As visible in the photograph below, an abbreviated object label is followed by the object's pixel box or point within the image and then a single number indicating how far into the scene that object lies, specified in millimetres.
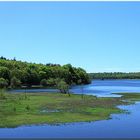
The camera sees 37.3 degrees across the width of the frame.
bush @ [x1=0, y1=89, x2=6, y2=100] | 41072
